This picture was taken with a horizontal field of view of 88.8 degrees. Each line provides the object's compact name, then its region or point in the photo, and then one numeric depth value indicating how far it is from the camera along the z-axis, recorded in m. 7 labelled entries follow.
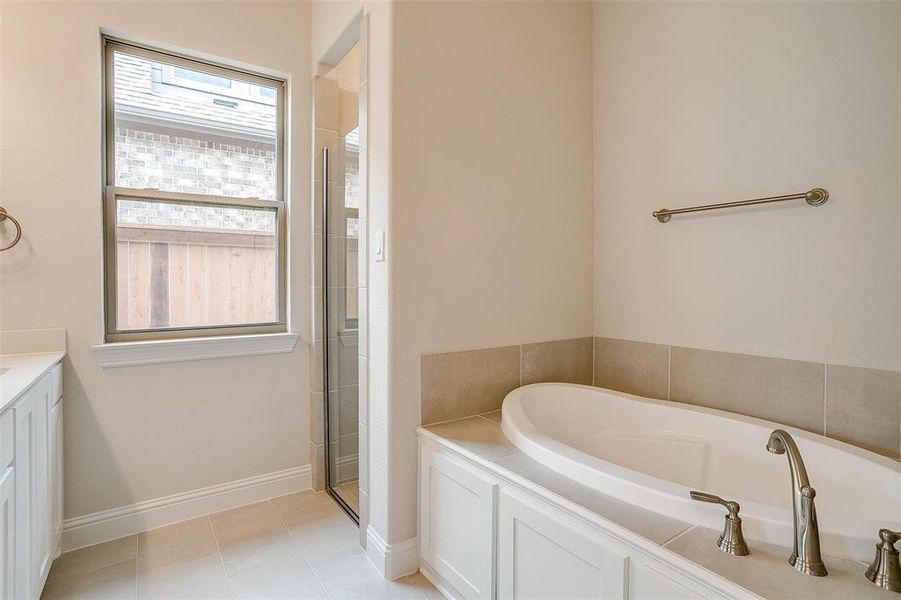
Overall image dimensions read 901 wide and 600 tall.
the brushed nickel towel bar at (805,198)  1.53
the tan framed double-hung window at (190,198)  2.09
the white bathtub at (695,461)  1.01
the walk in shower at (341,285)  2.33
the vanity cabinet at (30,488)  1.21
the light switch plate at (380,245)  1.74
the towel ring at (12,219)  1.78
